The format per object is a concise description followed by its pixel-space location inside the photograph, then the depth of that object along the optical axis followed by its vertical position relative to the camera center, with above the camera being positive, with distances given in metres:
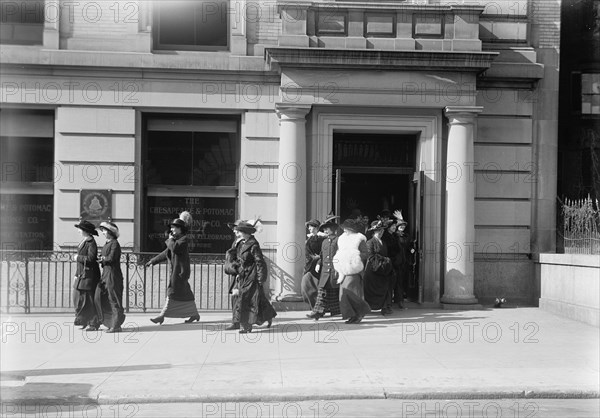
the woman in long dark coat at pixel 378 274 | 14.66 -1.24
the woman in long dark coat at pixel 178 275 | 13.40 -1.18
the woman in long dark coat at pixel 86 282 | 12.70 -1.26
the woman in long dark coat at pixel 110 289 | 12.69 -1.37
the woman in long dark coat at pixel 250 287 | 12.69 -1.32
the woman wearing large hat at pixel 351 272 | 13.45 -1.09
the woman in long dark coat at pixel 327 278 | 14.14 -1.27
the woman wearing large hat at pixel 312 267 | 14.63 -1.10
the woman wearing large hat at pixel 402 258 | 15.59 -0.99
